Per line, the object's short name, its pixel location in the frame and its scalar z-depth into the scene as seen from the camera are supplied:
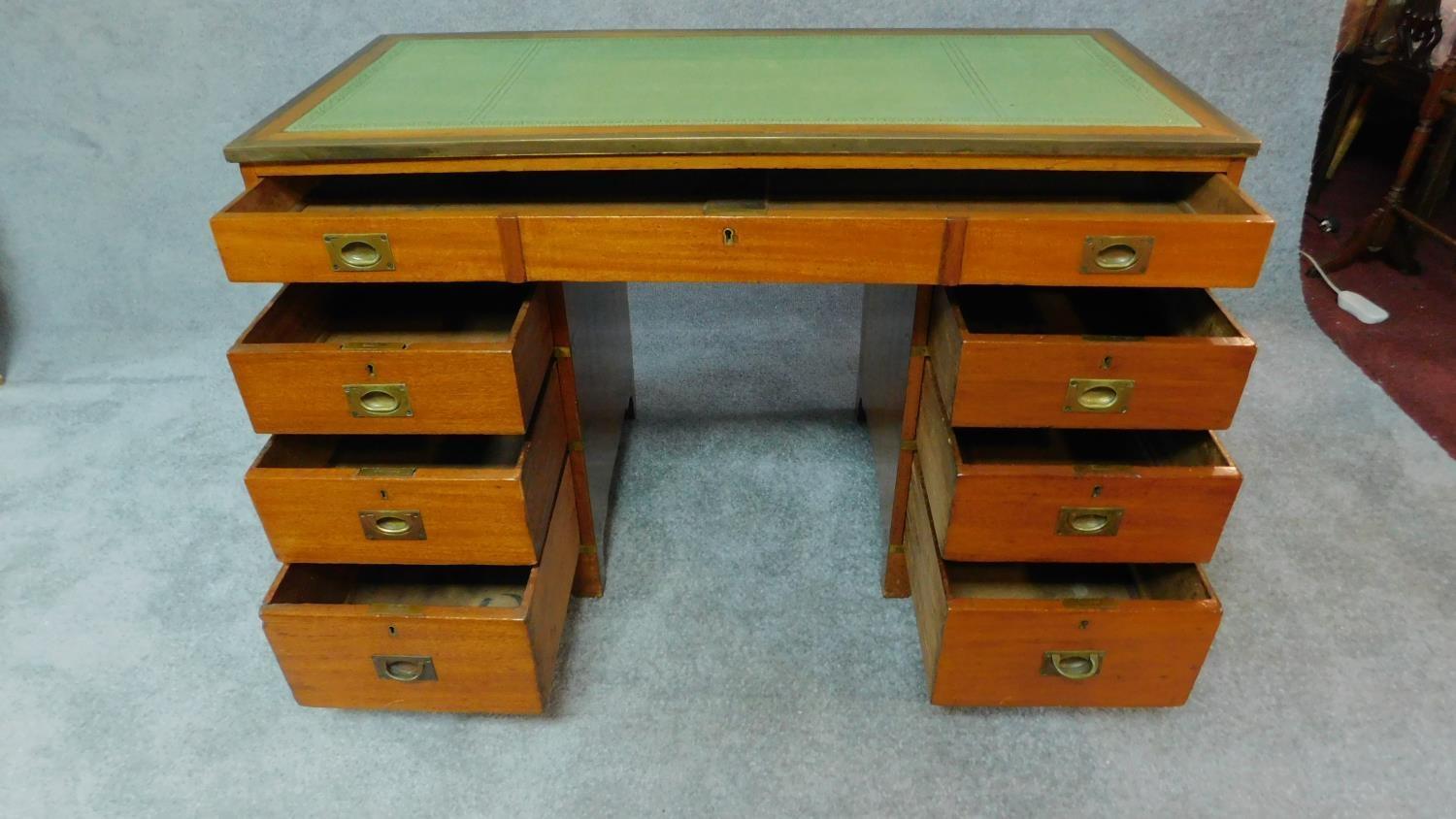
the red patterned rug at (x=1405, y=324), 1.67
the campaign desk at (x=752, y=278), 0.91
